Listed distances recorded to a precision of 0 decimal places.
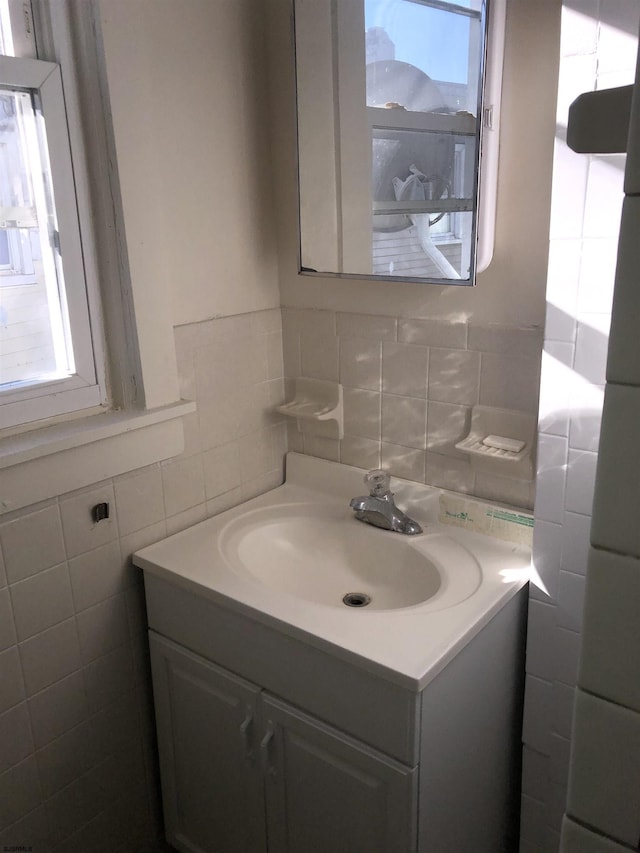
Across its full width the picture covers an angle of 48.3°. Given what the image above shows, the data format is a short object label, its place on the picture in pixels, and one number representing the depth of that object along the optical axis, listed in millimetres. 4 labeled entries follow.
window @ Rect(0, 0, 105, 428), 1228
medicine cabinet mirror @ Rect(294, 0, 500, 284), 1270
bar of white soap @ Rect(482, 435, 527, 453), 1387
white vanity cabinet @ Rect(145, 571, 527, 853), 1174
